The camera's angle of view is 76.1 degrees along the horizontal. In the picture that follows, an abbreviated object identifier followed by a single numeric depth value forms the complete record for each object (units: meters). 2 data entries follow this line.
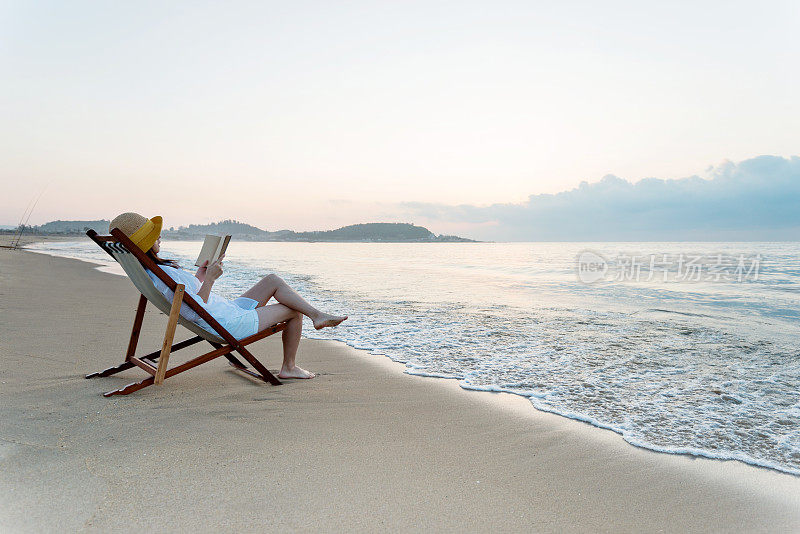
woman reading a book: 3.71
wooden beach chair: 3.62
